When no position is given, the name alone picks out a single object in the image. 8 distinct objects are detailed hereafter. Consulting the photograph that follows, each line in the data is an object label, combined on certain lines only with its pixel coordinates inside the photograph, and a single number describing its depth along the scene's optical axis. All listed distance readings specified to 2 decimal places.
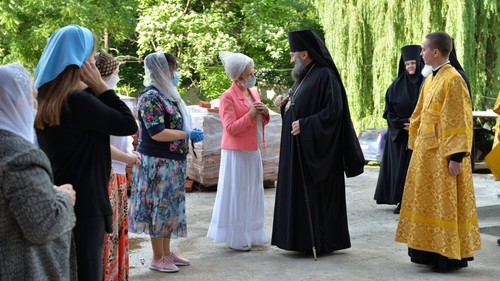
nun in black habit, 9.43
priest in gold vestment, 6.05
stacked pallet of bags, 12.00
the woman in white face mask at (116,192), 4.88
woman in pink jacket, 7.21
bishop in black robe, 6.84
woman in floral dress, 6.09
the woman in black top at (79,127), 3.67
